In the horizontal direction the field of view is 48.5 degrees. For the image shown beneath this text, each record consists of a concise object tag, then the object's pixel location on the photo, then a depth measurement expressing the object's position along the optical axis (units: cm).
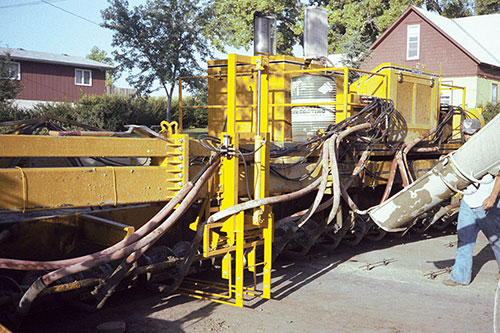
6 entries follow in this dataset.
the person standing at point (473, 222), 649
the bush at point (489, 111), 2753
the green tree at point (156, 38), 2465
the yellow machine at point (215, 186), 443
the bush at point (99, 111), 2341
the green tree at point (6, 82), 2306
